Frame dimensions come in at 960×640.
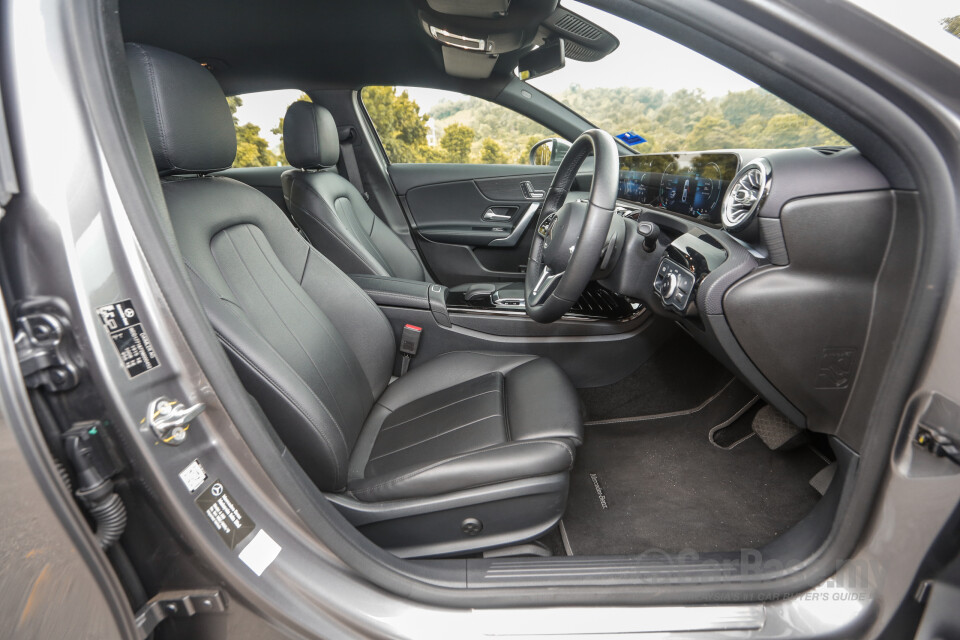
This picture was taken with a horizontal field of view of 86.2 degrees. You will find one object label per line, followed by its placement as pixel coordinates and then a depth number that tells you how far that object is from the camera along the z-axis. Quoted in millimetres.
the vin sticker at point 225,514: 708
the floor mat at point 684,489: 1324
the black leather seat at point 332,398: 956
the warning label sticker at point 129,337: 622
